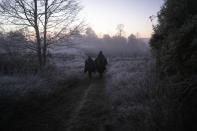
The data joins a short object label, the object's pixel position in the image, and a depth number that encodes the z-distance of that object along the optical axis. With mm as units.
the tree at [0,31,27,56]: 9688
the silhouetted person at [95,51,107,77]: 13445
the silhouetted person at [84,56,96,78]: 12997
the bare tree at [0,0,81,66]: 9031
